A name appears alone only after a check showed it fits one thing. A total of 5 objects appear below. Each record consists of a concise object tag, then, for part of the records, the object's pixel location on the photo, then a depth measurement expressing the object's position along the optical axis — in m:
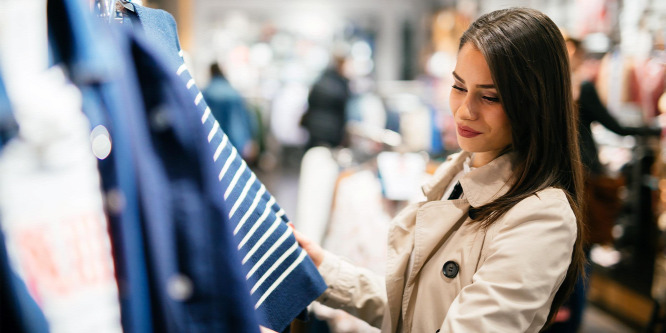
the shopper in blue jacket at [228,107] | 4.92
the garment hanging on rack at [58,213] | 0.49
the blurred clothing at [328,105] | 5.39
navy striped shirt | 0.84
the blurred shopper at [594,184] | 2.17
